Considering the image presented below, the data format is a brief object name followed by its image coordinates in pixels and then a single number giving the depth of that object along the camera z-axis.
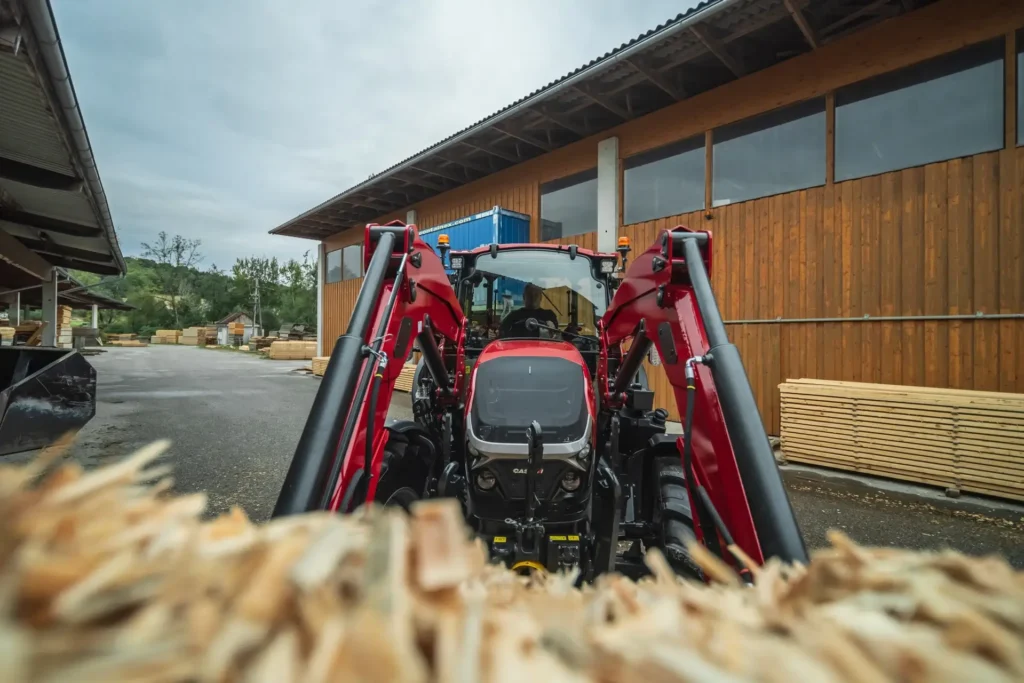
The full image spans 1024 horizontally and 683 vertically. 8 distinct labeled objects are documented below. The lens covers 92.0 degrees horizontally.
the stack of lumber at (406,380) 11.98
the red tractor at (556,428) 1.87
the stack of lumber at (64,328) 24.43
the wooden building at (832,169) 5.58
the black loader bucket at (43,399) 4.71
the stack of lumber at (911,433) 4.73
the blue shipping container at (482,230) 9.12
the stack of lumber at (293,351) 27.06
